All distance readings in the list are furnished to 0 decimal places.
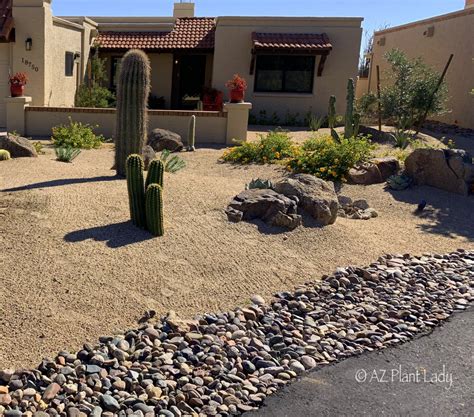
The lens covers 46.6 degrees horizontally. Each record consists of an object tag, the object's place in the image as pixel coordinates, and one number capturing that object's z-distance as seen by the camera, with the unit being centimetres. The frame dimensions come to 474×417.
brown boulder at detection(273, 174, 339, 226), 738
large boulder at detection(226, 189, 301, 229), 707
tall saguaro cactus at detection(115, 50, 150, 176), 910
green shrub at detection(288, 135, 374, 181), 1025
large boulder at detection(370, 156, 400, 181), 1044
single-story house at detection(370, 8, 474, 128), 1930
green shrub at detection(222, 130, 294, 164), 1180
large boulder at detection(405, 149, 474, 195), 980
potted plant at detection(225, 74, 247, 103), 1443
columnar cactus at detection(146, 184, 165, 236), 632
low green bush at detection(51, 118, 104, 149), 1305
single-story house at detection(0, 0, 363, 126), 1736
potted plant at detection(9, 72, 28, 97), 1460
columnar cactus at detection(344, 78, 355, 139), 1253
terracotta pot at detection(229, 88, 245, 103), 1444
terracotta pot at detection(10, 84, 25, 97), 1462
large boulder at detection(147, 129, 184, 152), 1313
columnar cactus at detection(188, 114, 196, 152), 1329
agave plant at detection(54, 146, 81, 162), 1072
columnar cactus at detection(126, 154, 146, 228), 657
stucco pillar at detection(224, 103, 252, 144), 1430
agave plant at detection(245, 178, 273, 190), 789
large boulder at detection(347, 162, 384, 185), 1014
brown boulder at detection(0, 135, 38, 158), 1091
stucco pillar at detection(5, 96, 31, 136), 1459
